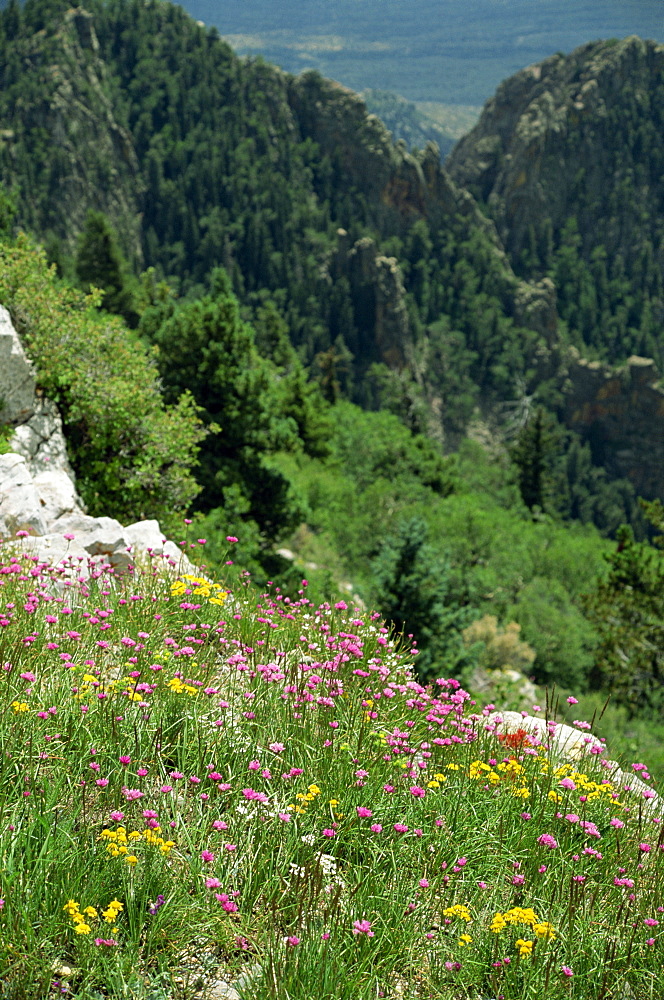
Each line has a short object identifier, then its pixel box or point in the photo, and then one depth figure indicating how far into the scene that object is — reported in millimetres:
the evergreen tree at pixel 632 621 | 21547
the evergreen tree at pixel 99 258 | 66500
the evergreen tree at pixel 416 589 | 19609
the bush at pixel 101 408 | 13508
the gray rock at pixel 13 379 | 12266
